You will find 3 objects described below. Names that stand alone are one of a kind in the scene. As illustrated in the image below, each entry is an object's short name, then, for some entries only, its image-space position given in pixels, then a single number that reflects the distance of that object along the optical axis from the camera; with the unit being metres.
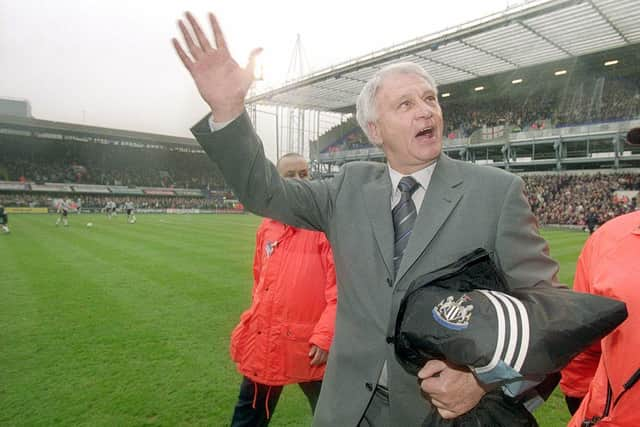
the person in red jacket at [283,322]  2.88
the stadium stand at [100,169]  50.09
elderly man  1.65
